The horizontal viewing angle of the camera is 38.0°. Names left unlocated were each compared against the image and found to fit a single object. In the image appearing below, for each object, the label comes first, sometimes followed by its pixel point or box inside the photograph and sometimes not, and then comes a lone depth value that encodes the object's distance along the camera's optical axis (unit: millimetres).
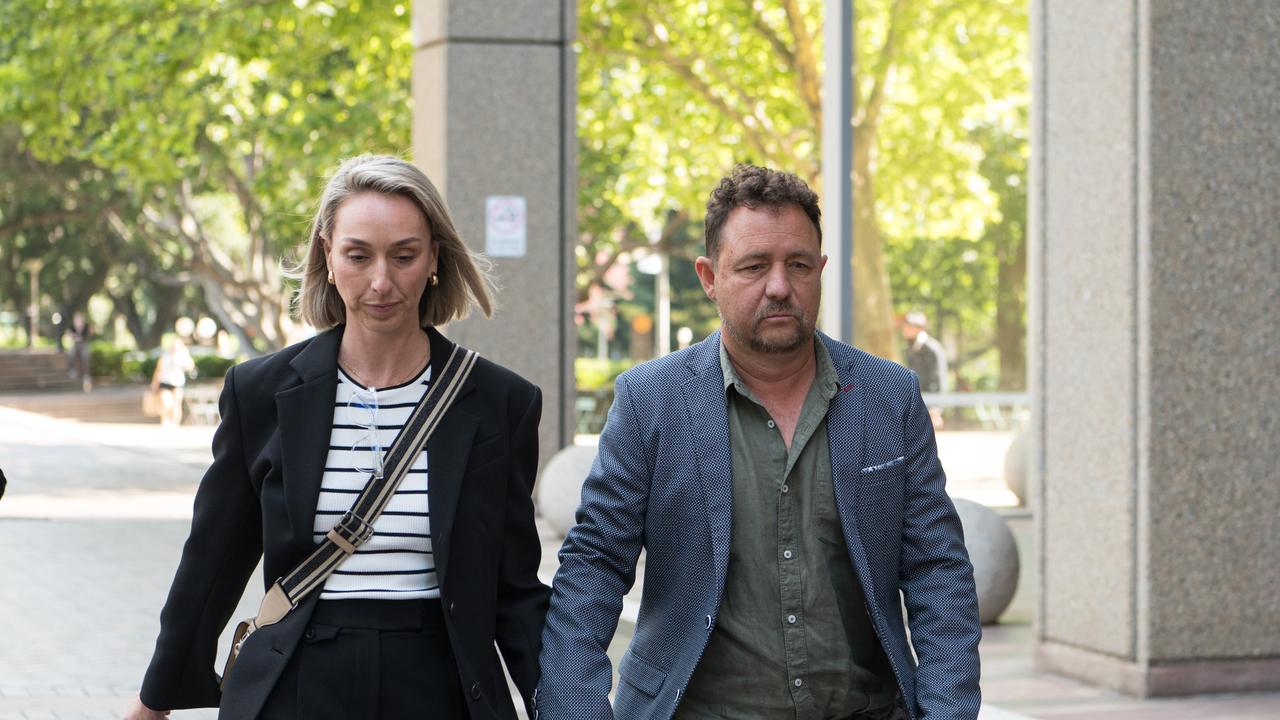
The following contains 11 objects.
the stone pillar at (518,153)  13633
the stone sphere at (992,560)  9047
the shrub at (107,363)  51000
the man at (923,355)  13047
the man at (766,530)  3178
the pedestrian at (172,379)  30828
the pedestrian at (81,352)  48306
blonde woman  3205
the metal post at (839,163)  11203
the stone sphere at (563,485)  12094
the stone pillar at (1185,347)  6863
